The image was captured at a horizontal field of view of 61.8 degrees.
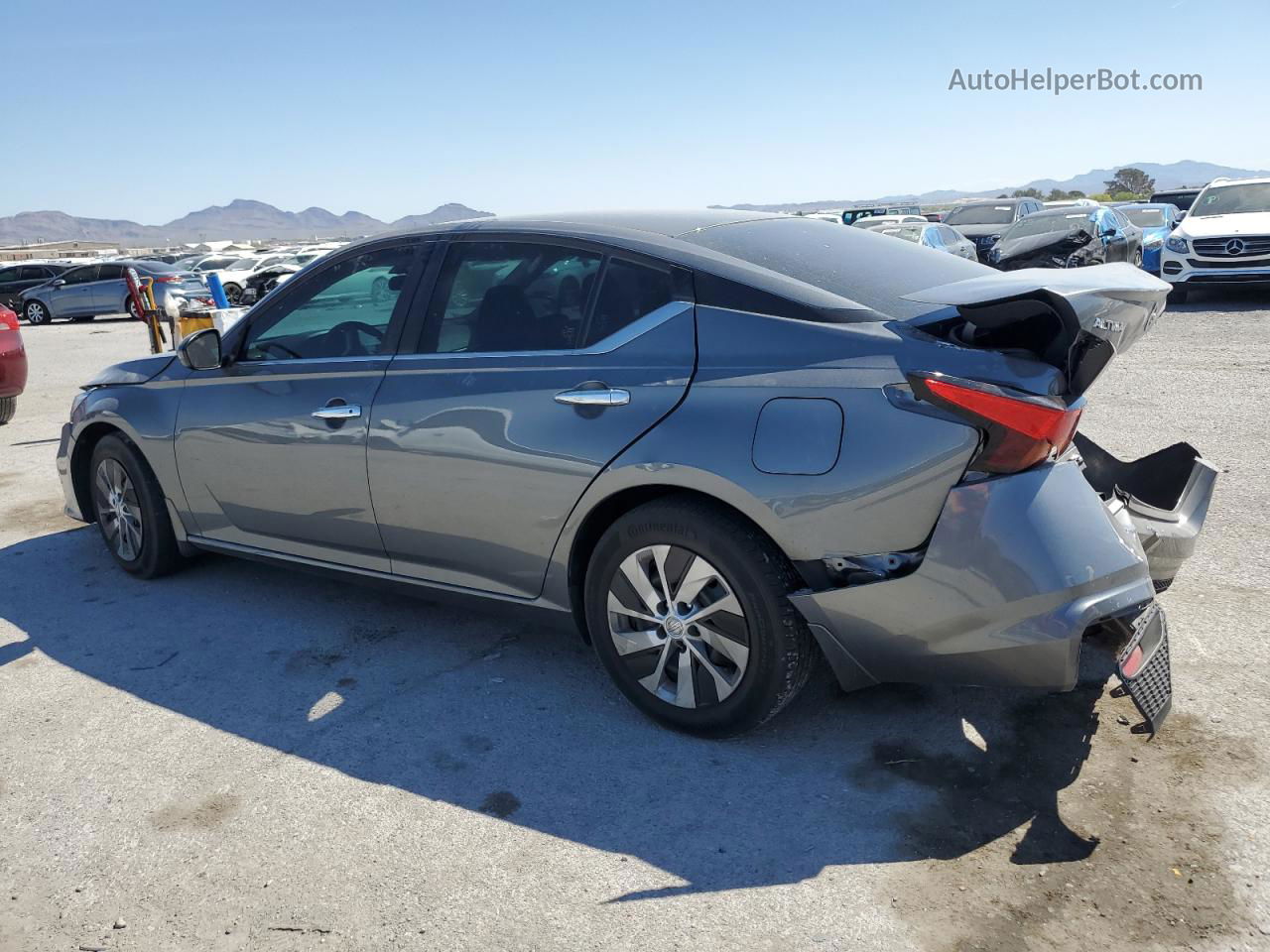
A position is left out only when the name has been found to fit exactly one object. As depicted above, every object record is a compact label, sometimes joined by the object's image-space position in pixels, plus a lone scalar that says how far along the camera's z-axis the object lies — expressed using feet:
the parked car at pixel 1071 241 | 49.16
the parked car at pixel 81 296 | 88.48
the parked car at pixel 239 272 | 96.53
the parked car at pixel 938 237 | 63.36
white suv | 47.26
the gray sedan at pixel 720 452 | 9.53
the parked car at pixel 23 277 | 98.27
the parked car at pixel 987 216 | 81.51
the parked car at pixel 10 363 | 30.37
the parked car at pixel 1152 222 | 65.92
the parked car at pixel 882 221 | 75.78
